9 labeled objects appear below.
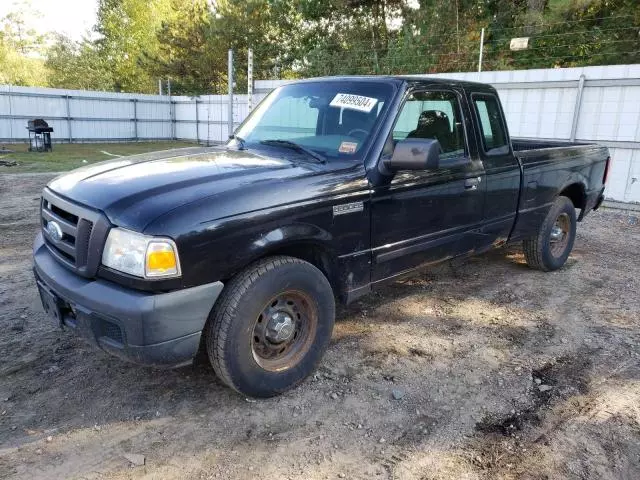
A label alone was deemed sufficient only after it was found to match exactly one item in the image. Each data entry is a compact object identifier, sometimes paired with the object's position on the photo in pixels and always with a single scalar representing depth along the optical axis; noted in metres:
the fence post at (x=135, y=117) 24.58
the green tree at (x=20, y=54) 44.38
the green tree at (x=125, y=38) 42.78
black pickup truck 2.58
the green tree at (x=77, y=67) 42.34
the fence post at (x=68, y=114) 22.28
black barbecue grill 18.06
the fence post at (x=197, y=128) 24.44
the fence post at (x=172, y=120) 25.77
